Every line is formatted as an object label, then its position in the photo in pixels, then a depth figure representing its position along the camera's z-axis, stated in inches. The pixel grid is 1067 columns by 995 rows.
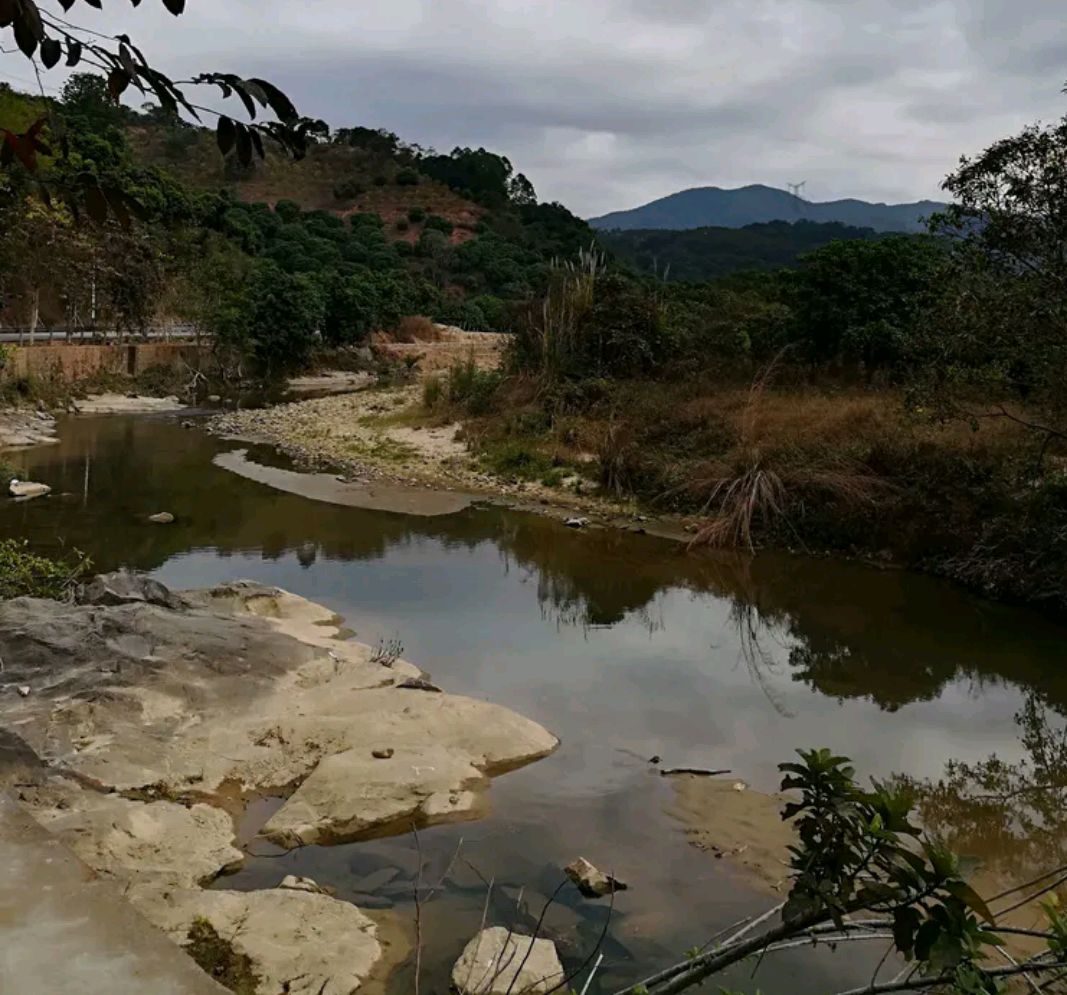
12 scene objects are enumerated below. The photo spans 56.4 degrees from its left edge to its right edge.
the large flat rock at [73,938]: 104.0
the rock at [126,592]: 324.5
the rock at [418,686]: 288.4
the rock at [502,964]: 157.2
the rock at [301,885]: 185.9
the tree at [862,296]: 655.8
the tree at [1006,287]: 380.5
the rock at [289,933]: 159.6
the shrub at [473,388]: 823.7
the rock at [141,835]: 185.6
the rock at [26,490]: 588.7
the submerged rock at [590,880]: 195.4
